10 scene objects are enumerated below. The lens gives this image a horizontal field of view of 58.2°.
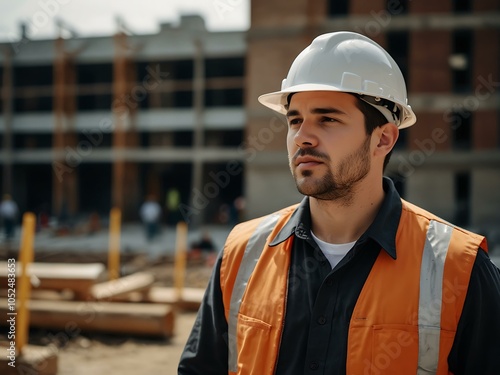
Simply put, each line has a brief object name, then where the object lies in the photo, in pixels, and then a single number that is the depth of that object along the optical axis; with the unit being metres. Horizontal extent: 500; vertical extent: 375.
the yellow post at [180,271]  8.05
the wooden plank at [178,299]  8.19
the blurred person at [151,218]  19.57
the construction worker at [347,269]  1.74
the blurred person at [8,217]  19.07
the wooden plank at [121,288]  7.24
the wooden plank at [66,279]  6.74
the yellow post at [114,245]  9.24
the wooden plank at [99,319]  6.68
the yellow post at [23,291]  4.82
